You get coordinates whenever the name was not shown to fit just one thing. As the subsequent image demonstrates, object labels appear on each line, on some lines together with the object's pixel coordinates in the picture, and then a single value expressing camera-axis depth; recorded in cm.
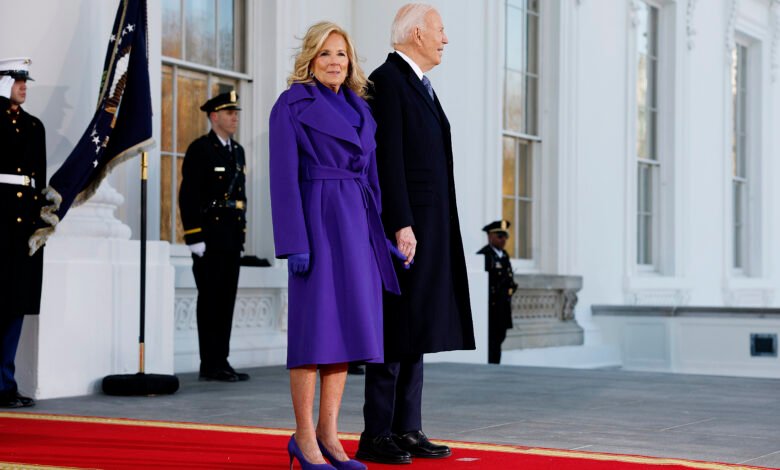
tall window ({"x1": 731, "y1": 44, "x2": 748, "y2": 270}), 3547
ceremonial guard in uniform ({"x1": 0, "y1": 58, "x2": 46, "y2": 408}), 1259
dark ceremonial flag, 1368
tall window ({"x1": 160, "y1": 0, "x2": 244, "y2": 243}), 1758
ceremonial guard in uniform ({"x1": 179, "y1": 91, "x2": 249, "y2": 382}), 1583
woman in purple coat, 806
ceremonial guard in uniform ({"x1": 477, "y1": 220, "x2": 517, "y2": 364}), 2208
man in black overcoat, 892
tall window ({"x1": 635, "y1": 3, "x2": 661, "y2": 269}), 3003
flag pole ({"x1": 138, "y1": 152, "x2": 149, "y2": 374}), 1412
